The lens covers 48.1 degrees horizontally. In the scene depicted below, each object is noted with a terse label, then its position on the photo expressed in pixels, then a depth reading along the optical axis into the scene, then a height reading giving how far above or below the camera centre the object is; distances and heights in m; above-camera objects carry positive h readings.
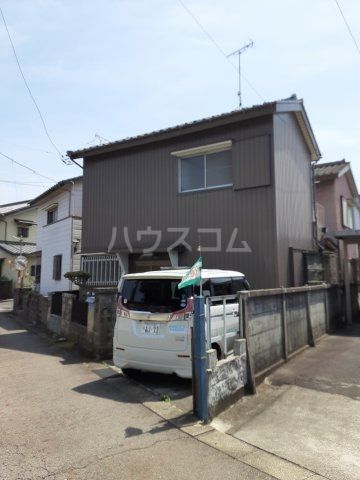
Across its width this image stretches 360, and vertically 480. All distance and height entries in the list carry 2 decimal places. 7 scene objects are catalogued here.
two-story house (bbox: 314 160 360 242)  17.48 +4.11
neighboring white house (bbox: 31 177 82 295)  18.05 +2.52
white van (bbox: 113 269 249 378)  6.05 -0.56
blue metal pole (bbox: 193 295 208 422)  4.88 -0.91
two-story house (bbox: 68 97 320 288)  10.35 +2.62
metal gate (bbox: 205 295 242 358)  6.20 -0.58
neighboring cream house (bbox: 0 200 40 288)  29.59 +3.95
